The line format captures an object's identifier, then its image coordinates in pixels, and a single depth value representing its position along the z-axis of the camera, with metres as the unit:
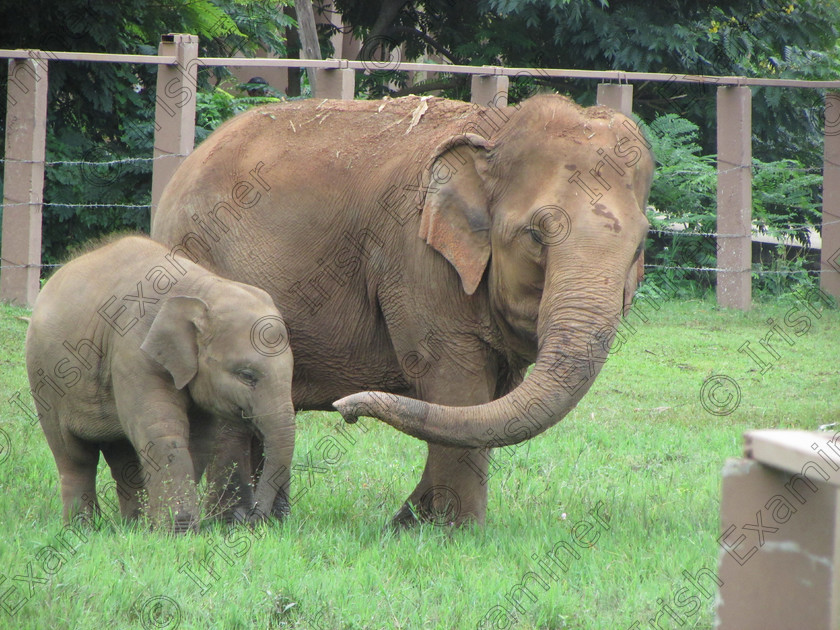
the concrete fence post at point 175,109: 11.03
